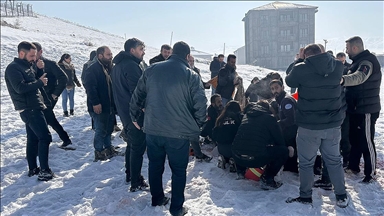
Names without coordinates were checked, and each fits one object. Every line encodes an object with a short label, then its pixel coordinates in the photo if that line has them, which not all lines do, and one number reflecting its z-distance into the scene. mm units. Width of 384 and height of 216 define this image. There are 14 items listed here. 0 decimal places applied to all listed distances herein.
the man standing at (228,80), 7914
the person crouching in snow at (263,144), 4477
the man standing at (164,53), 5824
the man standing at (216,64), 11453
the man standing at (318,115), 3689
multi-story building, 49000
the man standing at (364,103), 4473
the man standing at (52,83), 6391
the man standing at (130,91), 4473
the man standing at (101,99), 5738
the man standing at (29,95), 5000
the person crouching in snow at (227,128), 5074
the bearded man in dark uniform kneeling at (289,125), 4832
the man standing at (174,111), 3684
